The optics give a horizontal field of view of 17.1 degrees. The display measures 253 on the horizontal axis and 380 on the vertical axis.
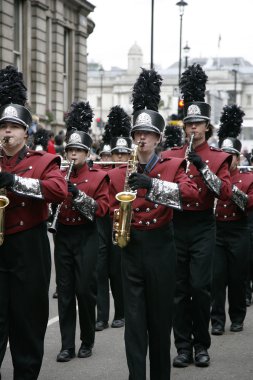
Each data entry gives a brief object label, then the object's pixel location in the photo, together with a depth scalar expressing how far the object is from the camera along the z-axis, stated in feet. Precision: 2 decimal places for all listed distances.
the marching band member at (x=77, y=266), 27.02
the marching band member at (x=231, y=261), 31.73
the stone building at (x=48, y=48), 88.97
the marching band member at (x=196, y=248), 26.12
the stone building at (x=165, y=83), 388.78
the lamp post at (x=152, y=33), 86.17
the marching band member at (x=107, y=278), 32.24
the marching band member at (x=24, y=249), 21.08
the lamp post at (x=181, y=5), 108.17
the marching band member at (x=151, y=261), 21.40
